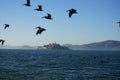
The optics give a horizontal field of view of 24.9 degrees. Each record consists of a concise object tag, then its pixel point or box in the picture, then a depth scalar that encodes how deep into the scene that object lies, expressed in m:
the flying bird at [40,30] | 19.72
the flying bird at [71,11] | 19.30
